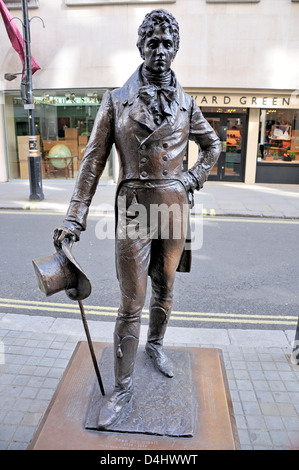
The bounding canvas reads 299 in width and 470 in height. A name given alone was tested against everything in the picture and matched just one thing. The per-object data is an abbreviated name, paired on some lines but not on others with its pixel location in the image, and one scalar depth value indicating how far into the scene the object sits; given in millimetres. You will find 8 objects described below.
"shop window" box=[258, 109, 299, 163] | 15359
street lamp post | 11000
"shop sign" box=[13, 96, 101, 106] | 15141
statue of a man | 2736
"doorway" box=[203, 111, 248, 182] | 15422
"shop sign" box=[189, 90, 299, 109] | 14594
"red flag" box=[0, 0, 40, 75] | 12659
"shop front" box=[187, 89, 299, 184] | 15125
